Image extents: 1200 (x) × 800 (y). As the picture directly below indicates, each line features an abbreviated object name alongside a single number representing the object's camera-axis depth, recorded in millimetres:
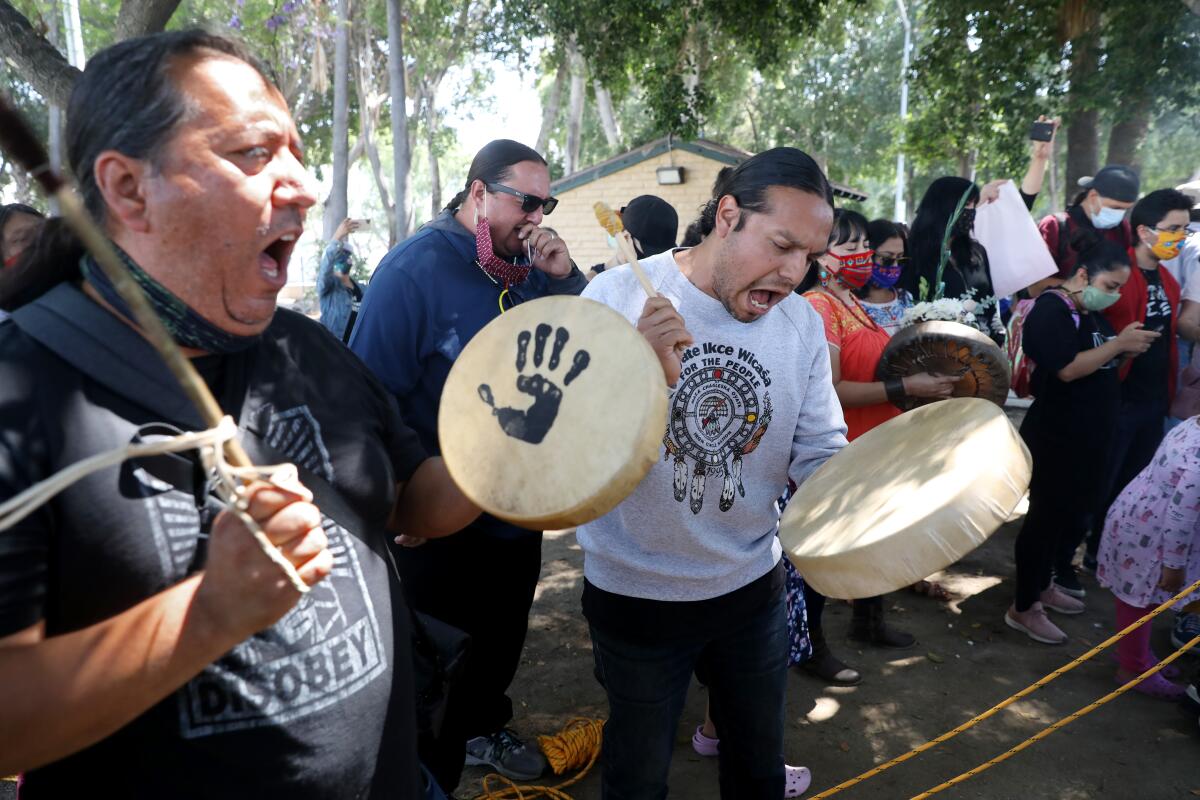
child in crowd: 3613
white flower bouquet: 3965
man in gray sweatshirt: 2191
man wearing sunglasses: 2969
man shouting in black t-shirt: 1040
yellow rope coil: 3322
